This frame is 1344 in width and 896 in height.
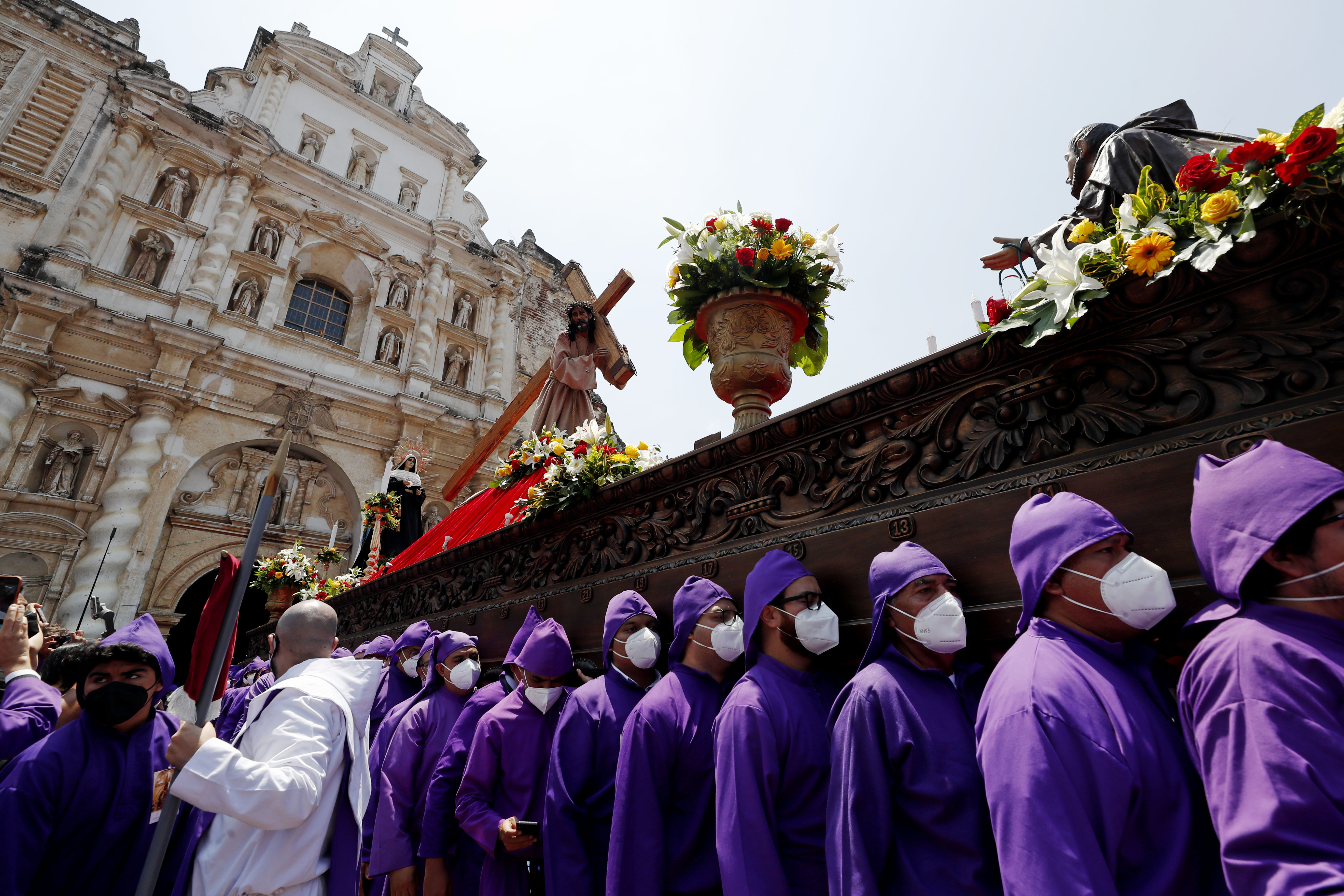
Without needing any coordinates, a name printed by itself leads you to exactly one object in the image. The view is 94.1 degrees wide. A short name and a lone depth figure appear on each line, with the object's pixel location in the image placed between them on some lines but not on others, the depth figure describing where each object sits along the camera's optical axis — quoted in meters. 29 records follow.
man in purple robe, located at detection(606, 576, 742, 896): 2.16
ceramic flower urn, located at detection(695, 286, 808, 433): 3.50
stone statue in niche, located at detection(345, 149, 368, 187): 17.52
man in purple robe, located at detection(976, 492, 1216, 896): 1.21
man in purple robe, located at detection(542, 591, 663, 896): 2.52
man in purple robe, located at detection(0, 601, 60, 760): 2.86
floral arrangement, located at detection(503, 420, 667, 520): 3.96
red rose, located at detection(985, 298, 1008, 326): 2.07
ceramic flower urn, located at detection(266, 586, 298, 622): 9.87
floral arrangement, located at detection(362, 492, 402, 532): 9.46
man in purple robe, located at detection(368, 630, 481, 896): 3.40
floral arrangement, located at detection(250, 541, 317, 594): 9.95
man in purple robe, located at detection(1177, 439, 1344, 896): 1.00
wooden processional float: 1.60
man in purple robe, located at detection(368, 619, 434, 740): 4.83
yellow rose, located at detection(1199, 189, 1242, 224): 1.65
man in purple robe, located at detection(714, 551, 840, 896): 1.82
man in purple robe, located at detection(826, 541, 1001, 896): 1.55
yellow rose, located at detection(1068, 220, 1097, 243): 1.99
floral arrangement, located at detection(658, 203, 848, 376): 3.50
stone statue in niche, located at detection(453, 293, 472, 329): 17.89
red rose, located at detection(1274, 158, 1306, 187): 1.51
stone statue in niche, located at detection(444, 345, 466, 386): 17.27
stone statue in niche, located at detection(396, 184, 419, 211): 18.27
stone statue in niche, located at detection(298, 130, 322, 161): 16.80
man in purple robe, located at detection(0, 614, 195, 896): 2.26
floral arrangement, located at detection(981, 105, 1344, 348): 1.52
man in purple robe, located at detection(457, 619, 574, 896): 2.91
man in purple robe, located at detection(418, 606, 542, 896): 3.17
